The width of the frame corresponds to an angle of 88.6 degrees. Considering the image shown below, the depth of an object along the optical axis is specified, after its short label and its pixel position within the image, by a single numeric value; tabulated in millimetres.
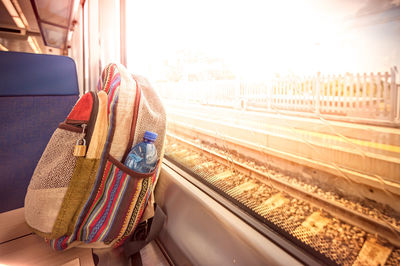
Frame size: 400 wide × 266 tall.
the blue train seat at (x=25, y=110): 1133
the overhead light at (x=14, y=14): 2707
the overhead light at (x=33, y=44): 3930
